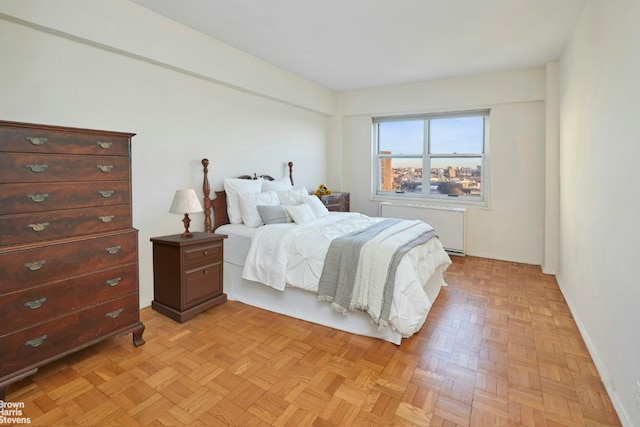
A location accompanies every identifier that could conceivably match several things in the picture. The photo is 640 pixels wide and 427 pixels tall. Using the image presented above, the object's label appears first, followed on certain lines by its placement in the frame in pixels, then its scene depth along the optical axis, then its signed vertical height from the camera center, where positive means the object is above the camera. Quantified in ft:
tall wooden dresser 5.77 -0.70
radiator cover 15.64 -0.61
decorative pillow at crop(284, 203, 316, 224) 11.30 -0.19
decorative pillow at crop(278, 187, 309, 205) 12.69 +0.40
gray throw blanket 7.74 -1.80
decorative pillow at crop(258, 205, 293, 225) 11.22 -0.25
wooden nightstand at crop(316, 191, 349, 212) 16.33 +0.31
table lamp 9.13 +0.13
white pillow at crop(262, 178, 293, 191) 13.16 +0.90
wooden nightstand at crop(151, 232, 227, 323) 8.88 -1.83
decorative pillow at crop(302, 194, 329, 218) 12.65 +0.09
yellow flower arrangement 16.93 +0.84
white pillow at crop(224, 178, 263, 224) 11.75 +0.37
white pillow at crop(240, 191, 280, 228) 11.41 +0.02
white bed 7.77 -1.86
